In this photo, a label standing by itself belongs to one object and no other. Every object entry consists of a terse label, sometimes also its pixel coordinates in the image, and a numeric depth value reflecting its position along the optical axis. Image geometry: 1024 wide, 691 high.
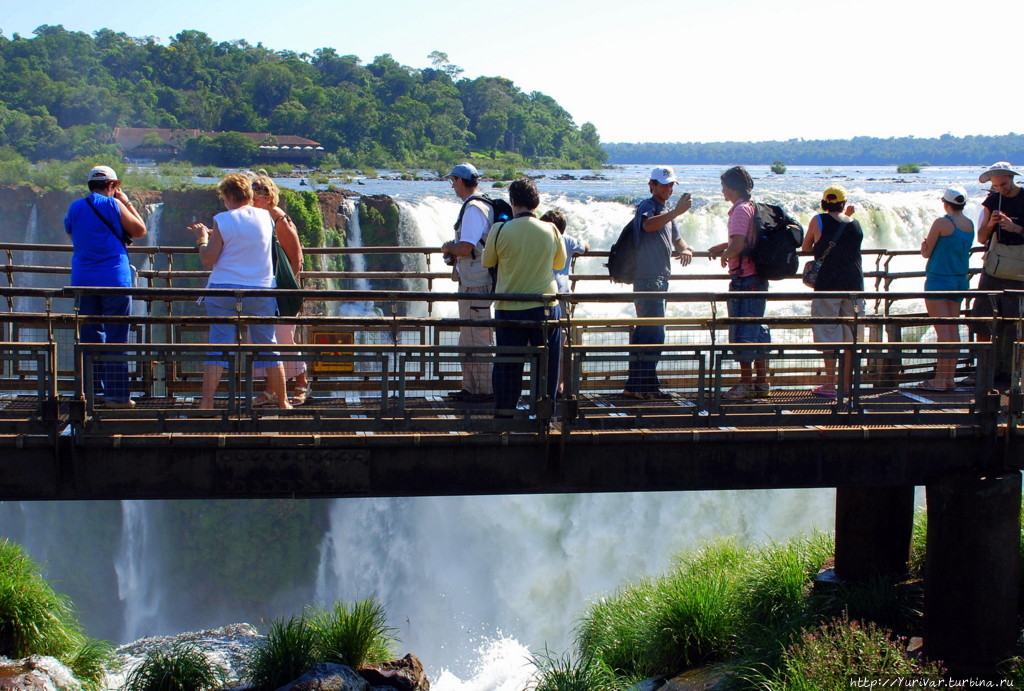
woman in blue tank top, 8.94
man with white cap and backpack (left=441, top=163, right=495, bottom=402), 7.95
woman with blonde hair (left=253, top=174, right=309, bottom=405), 7.93
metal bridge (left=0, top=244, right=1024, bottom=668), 6.85
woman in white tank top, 7.36
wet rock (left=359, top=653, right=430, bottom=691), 10.55
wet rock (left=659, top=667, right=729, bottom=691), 9.10
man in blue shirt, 7.73
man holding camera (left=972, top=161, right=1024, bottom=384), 8.88
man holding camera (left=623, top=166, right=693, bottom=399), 8.24
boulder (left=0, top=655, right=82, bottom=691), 9.91
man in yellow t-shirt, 7.32
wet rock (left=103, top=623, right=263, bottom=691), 13.57
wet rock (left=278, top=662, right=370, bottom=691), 9.47
